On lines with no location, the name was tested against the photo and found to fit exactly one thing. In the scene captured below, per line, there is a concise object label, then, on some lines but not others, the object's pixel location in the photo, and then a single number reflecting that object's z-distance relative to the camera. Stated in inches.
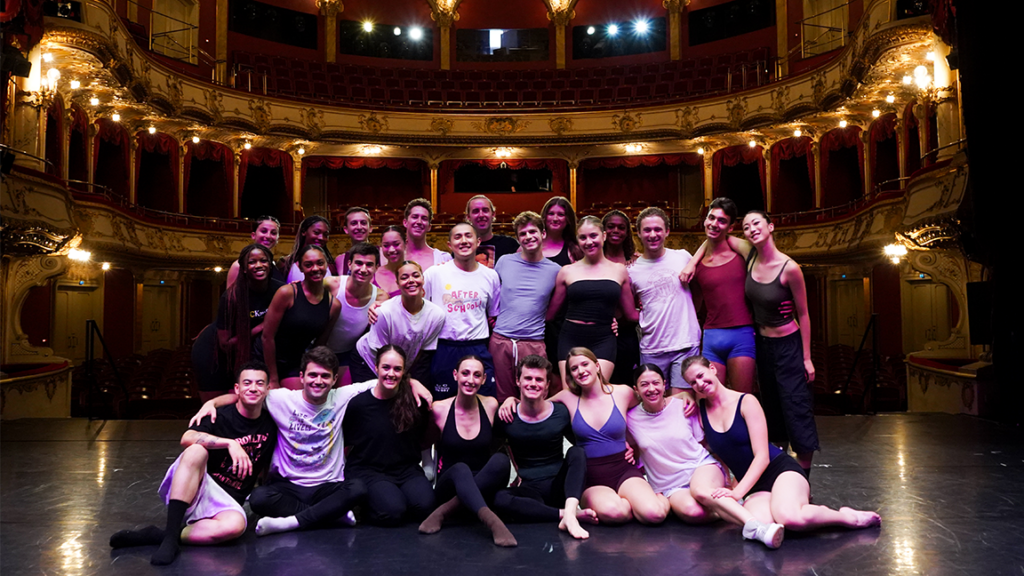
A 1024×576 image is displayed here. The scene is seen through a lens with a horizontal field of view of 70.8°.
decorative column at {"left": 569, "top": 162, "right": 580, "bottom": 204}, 713.6
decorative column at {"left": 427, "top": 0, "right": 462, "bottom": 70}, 773.3
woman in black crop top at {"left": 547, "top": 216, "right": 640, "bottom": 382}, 152.4
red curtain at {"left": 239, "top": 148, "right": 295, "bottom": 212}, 677.9
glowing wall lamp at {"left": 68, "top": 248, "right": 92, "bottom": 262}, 444.6
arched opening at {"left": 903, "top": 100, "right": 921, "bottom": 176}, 504.7
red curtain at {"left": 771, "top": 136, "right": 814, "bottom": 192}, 628.1
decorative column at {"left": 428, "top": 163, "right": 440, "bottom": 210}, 708.0
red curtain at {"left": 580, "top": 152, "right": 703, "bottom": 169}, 712.4
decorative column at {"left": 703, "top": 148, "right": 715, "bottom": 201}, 695.7
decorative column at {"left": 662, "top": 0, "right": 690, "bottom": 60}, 741.3
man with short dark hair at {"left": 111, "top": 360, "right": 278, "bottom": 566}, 122.3
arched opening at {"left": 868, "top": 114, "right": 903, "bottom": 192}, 550.3
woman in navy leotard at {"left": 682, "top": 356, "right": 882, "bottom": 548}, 124.5
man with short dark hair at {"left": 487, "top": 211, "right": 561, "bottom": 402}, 157.6
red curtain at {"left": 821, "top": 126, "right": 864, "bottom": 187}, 584.1
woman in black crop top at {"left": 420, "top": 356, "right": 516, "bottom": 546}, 131.6
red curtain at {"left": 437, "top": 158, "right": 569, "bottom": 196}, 725.9
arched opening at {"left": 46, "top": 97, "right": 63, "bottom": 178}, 459.2
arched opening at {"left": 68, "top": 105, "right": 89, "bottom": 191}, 508.9
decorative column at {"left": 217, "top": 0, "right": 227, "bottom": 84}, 668.7
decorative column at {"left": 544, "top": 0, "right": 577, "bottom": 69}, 771.4
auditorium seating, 674.8
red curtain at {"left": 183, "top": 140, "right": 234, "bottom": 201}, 645.3
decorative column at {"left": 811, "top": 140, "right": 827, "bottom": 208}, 619.8
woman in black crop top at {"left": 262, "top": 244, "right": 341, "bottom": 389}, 148.9
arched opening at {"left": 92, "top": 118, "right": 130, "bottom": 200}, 585.9
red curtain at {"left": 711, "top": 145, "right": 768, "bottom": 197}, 669.9
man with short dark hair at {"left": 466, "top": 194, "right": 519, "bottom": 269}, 171.9
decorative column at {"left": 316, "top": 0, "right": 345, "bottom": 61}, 739.4
